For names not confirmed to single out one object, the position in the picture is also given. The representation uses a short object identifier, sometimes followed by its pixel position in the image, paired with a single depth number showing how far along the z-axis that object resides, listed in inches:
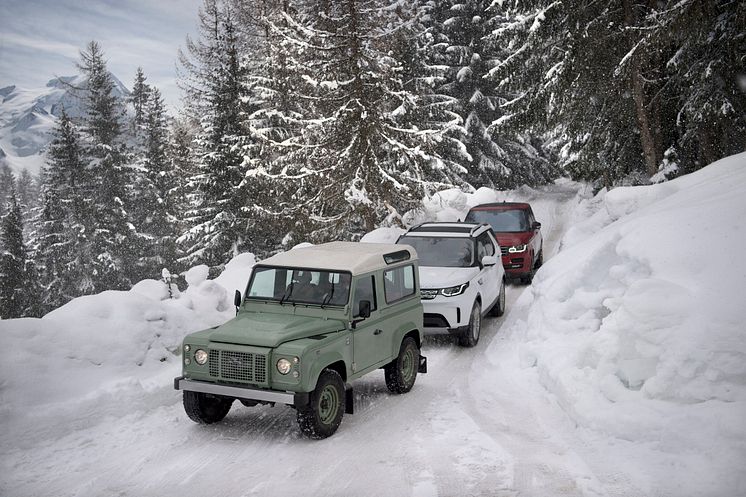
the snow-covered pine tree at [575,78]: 671.8
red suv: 629.9
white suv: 418.9
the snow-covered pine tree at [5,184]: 4510.3
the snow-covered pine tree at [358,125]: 777.6
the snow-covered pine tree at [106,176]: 1336.1
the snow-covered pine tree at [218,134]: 1011.9
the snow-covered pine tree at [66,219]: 1347.2
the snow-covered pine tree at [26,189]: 4481.1
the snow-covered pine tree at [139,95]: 2018.3
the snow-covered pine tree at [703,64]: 541.0
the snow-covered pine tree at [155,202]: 1473.9
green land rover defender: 253.8
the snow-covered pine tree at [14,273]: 1525.6
